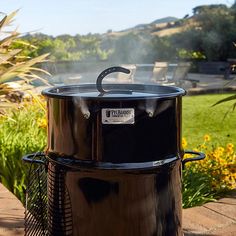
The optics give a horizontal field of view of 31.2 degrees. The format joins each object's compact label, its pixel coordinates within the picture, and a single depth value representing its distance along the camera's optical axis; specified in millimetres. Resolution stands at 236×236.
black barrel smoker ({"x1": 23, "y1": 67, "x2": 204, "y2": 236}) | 1378
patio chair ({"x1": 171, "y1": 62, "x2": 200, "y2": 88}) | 10383
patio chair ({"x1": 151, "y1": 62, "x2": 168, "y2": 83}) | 10982
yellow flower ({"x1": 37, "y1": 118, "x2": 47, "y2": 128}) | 4209
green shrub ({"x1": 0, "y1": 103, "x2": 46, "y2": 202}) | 3180
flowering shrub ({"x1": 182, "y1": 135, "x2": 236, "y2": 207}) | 2820
